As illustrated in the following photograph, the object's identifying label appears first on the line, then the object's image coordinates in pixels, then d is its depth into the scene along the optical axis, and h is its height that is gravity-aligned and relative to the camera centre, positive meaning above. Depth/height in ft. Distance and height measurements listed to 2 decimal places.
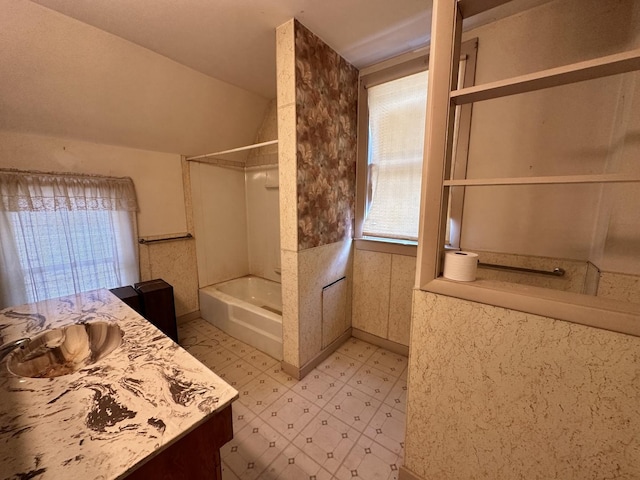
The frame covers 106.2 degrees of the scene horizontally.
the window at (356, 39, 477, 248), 6.31 +1.56
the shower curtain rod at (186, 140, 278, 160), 8.25 +1.64
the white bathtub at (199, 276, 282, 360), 7.16 -3.76
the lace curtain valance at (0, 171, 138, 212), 5.69 +0.30
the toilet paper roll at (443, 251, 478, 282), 3.23 -0.85
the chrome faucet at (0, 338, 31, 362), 3.09 -1.89
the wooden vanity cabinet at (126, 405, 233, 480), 2.02 -2.28
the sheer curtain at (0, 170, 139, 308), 5.77 -0.84
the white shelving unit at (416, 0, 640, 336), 2.42 +0.27
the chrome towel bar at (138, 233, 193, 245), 8.01 -1.24
